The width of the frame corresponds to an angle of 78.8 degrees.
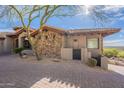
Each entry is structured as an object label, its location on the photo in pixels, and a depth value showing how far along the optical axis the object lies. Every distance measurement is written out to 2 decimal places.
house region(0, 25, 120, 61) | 3.38
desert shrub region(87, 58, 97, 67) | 3.57
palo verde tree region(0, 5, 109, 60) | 3.24
